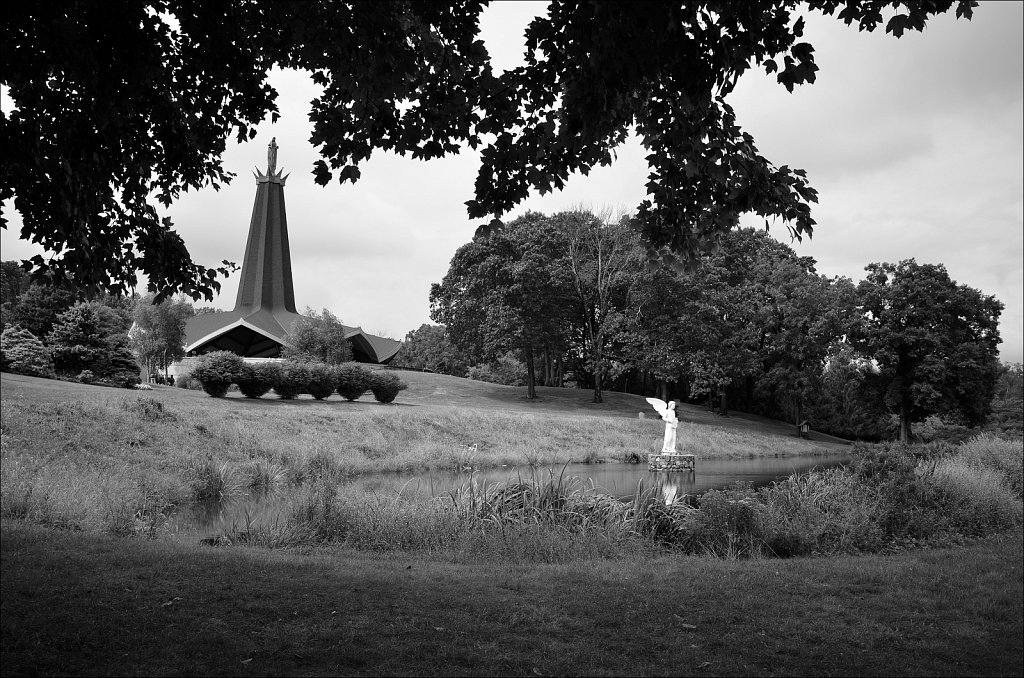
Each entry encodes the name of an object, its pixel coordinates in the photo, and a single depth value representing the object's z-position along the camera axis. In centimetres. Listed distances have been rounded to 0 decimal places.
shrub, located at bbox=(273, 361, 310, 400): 3014
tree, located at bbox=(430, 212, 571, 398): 4356
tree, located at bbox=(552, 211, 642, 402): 4553
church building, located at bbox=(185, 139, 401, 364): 6388
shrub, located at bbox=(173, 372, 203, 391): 3556
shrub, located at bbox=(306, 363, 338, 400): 3136
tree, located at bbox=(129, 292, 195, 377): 3903
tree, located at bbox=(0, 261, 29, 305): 5431
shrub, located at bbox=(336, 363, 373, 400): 3266
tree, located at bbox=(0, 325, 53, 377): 3022
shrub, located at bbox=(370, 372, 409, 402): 3412
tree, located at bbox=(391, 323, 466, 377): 6322
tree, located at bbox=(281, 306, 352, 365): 4169
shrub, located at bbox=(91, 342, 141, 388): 3158
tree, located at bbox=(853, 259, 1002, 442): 3844
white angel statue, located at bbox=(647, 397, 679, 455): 2502
